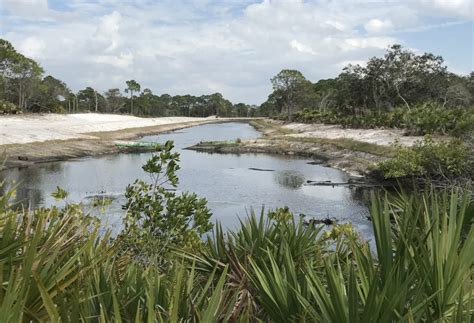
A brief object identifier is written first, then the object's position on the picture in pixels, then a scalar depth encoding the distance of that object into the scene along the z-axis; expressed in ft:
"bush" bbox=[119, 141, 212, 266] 25.38
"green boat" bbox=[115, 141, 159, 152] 162.04
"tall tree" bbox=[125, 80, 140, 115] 414.62
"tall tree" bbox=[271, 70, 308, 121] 343.67
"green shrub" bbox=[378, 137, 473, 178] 80.33
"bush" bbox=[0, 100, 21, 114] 185.57
